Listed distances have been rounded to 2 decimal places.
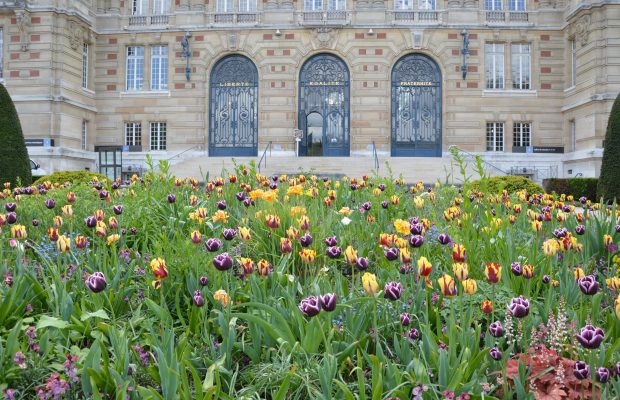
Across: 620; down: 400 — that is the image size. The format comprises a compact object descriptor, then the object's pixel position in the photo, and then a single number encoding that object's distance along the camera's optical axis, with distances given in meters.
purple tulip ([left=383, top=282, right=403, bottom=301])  2.66
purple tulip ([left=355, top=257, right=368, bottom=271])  3.07
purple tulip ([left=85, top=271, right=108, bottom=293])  2.87
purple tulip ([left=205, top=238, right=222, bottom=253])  3.41
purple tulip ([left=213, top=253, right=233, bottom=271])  3.04
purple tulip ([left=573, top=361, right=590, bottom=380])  2.22
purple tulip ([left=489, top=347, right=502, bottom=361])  2.50
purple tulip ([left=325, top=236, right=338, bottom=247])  3.53
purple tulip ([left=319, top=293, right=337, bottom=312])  2.49
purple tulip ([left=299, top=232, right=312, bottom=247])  3.59
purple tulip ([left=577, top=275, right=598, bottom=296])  2.66
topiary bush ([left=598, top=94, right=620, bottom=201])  14.20
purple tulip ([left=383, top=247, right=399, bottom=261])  3.23
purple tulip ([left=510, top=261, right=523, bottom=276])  3.26
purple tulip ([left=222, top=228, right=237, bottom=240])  3.80
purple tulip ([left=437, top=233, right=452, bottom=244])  3.74
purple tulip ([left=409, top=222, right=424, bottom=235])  3.78
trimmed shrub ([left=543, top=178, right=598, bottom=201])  18.22
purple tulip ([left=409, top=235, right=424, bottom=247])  3.44
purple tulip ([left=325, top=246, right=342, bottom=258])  3.31
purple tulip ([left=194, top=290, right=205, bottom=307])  2.99
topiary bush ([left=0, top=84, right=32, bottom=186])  13.91
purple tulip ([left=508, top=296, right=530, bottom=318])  2.44
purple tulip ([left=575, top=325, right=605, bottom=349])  2.18
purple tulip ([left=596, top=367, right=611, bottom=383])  2.20
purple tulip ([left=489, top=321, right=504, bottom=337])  2.52
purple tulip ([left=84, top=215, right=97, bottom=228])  4.14
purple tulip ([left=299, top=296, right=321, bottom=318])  2.43
